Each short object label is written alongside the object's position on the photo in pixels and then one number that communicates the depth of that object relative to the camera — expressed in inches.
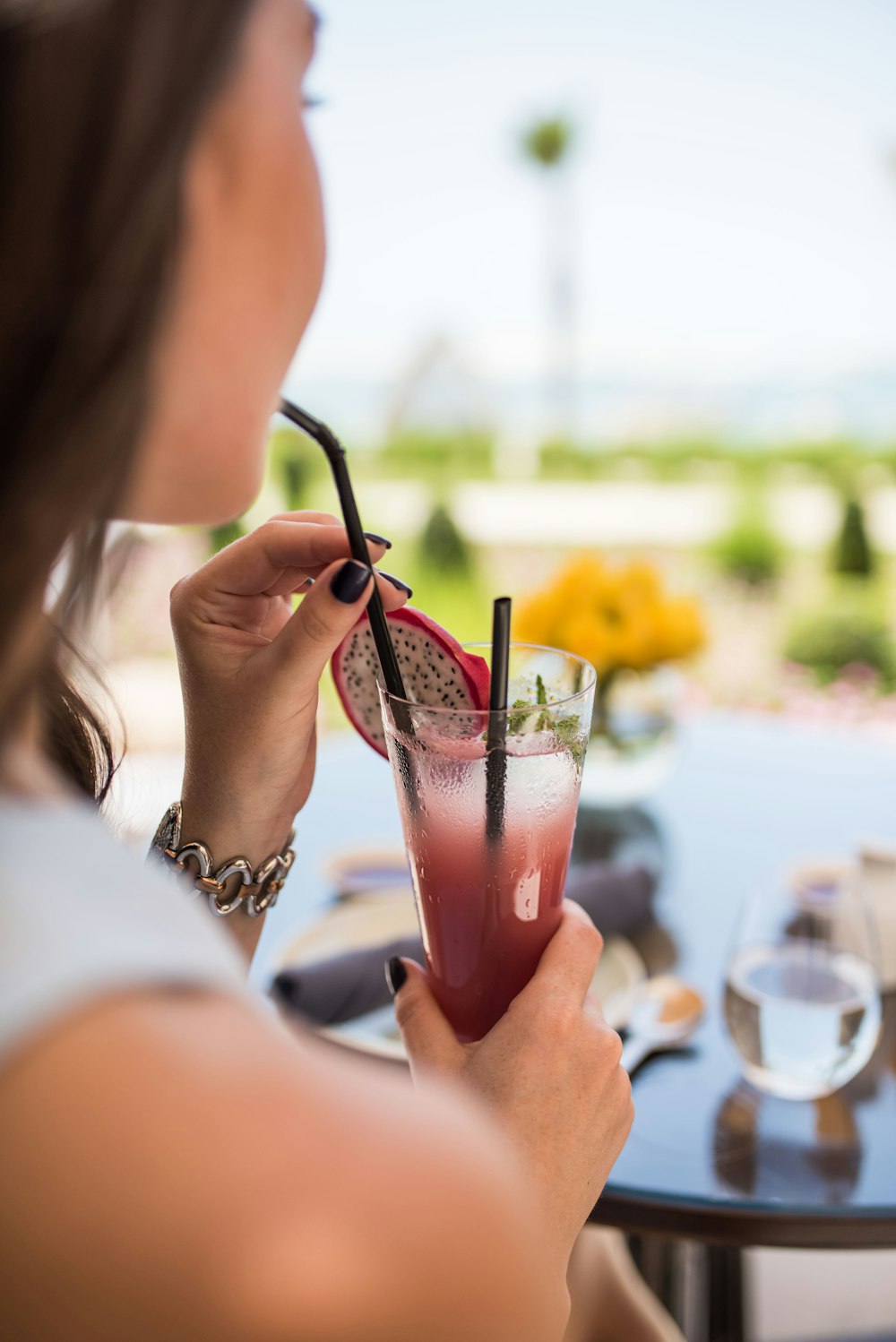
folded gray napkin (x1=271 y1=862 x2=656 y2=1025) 53.1
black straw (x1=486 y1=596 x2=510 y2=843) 38.8
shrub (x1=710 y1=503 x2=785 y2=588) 347.9
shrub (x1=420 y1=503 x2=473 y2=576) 327.2
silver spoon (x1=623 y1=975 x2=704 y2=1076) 52.2
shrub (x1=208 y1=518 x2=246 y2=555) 312.1
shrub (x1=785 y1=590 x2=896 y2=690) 271.7
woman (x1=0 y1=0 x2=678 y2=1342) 20.0
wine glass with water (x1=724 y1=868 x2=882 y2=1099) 48.7
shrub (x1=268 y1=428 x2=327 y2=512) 388.5
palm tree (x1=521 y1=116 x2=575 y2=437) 597.3
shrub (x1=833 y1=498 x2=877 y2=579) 331.9
